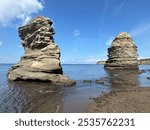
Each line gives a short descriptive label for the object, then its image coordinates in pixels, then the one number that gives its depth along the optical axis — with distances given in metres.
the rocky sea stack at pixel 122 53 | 48.66
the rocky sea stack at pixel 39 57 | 19.33
